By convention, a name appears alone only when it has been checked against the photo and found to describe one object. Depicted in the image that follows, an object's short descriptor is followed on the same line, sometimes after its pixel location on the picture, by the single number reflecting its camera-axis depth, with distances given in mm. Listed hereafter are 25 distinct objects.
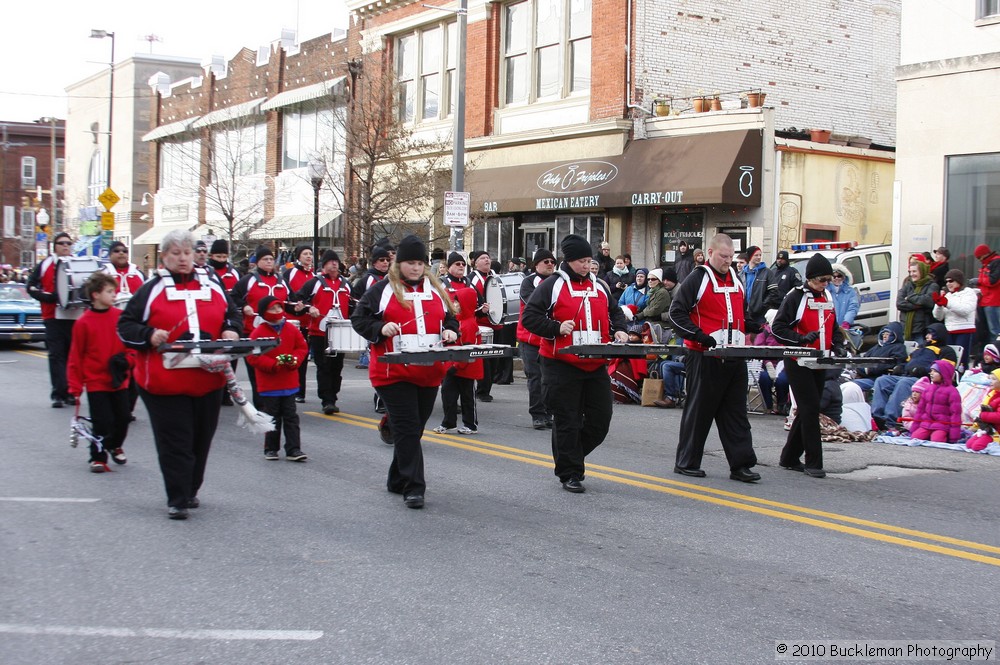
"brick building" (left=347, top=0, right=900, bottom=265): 22531
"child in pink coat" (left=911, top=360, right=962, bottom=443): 12062
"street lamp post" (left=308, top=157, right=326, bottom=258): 26188
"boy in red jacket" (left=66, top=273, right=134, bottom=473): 9523
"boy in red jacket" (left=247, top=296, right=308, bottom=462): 10055
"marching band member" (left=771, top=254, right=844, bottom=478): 9664
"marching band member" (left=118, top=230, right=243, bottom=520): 7383
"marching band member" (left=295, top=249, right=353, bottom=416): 13508
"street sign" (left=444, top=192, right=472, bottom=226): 20703
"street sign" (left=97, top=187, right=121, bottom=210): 29969
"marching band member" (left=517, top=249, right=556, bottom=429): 12602
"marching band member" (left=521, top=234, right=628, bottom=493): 8672
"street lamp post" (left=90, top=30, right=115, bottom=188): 37406
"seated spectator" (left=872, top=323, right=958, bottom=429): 12969
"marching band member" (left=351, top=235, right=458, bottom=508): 8031
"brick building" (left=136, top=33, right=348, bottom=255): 35062
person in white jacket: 14727
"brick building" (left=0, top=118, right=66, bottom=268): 72688
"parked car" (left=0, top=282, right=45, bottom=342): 22562
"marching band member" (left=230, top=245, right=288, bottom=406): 12494
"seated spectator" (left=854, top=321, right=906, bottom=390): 13555
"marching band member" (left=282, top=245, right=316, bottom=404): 13445
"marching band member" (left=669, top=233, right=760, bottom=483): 9297
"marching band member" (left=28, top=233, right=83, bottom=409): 13375
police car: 19328
